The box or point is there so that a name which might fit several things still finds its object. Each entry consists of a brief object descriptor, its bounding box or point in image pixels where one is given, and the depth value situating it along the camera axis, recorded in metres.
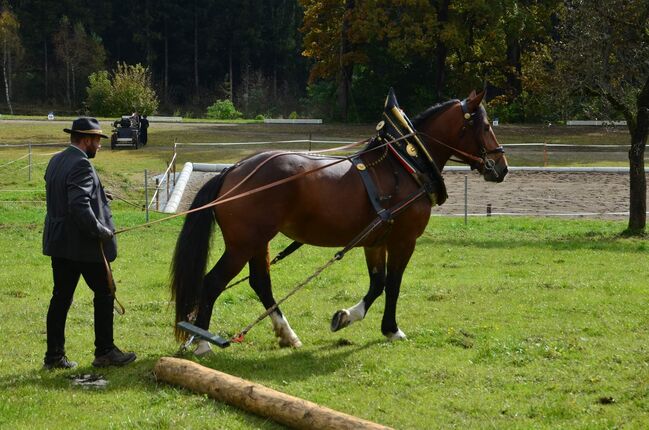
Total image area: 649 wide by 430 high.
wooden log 6.49
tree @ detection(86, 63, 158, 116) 59.72
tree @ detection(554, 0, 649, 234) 21.59
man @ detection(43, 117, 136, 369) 8.28
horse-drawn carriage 42.44
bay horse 9.20
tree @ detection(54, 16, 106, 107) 72.50
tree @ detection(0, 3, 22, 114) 69.62
